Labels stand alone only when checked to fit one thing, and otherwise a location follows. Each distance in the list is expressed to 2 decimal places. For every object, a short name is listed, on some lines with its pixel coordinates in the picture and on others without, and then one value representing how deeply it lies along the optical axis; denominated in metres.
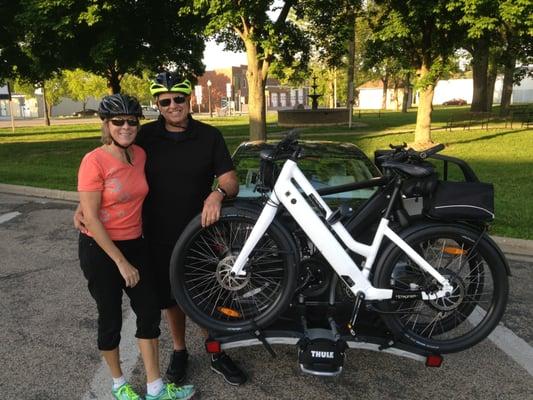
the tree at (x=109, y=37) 14.84
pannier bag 2.54
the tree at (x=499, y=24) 12.54
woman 2.57
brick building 92.00
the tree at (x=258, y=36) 12.51
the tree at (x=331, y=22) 15.34
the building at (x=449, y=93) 92.12
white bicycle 2.65
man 2.87
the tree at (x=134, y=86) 65.36
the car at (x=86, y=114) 70.66
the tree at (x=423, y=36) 13.84
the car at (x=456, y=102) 84.19
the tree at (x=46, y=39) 14.66
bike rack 2.71
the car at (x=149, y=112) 62.00
